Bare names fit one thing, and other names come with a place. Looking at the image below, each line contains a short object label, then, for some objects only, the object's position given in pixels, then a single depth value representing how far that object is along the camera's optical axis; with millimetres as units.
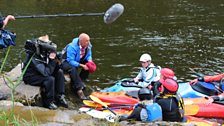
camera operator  16062
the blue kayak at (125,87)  18802
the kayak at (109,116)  15630
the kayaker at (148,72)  19125
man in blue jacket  17906
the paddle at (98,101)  17127
